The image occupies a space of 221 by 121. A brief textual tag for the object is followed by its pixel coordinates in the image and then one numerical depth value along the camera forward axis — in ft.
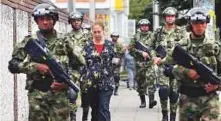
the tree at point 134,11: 277.60
